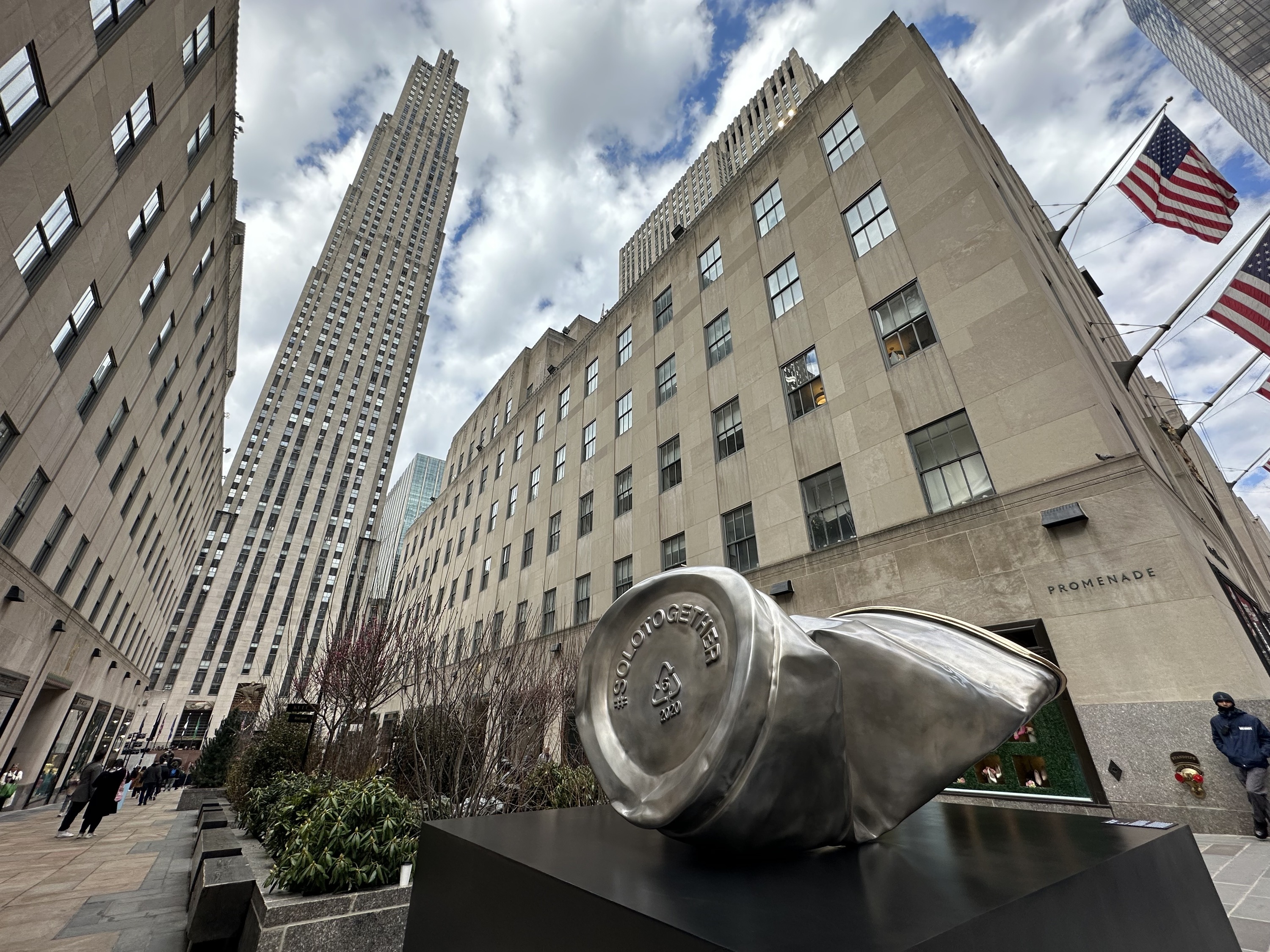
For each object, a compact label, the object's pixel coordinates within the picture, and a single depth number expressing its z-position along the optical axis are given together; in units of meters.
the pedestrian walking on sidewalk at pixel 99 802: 14.27
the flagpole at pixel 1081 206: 14.78
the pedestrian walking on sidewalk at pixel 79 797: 14.33
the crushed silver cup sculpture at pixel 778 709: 2.58
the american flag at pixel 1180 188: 12.79
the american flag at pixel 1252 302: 11.30
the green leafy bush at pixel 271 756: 14.48
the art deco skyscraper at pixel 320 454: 81.94
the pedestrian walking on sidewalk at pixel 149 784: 25.27
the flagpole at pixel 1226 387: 14.47
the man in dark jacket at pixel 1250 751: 7.53
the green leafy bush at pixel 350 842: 5.91
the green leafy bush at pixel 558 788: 10.85
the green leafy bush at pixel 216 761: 25.06
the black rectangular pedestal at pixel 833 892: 1.96
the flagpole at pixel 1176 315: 11.77
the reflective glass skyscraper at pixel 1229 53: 68.62
